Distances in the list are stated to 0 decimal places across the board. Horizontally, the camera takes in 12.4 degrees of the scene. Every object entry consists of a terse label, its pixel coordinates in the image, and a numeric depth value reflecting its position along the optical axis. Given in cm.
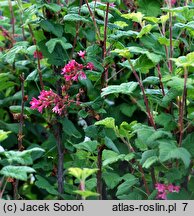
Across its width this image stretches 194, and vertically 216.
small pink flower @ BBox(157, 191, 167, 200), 351
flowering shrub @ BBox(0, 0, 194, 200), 355
